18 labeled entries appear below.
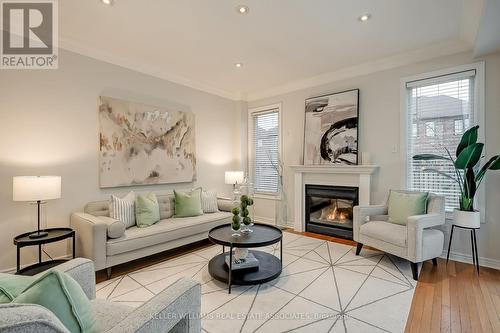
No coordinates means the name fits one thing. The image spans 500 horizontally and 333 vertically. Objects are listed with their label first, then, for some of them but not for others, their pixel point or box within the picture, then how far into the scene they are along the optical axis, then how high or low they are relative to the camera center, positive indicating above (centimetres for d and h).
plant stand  291 -96
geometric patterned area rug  199 -124
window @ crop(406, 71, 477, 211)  325 +58
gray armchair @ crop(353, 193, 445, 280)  273 -80
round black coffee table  249 -112
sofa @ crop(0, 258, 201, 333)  68 -62
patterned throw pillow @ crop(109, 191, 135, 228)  314 -59
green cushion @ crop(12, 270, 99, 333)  87 -49
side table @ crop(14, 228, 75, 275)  233 -77
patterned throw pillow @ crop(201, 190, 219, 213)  409 -62
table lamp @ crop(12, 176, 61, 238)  248 -26
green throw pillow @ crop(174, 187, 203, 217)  379 -62
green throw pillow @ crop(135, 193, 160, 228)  331 -64
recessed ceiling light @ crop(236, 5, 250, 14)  252 +157
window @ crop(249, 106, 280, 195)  513 +33
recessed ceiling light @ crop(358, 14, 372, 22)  266 +158
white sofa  268 -86
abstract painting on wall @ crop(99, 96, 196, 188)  350 +30
